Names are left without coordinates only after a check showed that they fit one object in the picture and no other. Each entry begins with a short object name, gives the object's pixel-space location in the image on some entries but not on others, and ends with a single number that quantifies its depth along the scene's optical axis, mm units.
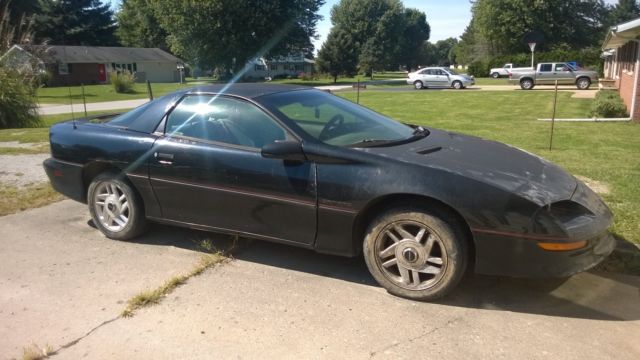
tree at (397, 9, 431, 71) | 95900
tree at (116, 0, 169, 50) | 68438
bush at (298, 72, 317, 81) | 61875
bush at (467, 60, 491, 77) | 54406
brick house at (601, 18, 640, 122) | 13492
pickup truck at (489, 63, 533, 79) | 49622
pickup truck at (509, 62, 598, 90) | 30875
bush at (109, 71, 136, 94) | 37625
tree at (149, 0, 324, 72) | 44562
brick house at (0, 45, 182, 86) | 52719
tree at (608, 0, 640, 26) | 107938
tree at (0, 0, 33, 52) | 14344
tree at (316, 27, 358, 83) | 56438
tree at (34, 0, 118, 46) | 63312
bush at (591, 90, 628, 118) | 14602
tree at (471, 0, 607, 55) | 57219
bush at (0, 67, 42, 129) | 13945
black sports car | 3287
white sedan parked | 34250
